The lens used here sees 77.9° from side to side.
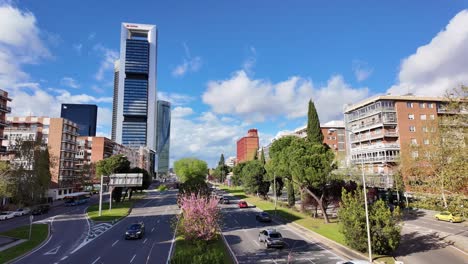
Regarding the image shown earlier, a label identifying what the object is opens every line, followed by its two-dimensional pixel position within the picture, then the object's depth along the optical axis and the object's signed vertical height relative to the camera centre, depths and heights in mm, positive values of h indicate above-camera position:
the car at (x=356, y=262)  19188 -6024
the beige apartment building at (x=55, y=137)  84562 +10724
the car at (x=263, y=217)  43062 -6891
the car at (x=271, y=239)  27609 -6530
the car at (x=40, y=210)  56469 -7232
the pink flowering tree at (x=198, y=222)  23266 -4098
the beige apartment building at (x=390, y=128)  67062 +10130
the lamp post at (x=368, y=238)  22578 -5384
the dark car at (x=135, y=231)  32531 -6702
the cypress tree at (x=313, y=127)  48250 +7353
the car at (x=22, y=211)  56369 -7550
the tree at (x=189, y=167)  81150 +1449
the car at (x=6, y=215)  51831 -7515
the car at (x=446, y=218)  41362 -6968
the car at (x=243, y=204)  61469 -6953
